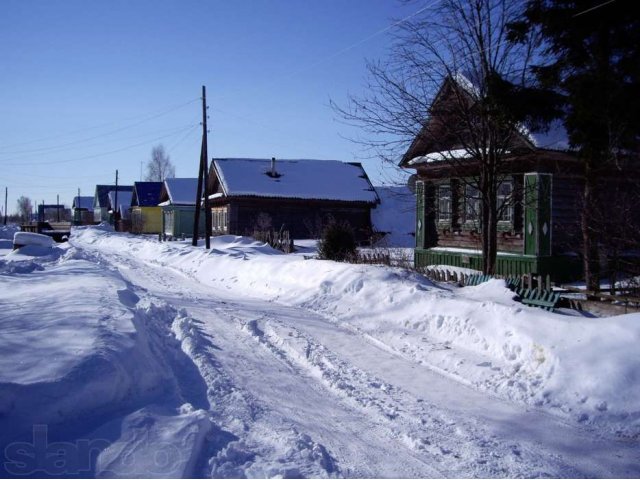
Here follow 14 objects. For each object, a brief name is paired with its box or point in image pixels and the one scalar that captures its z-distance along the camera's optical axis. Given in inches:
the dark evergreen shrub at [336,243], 747.4
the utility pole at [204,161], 1144.2
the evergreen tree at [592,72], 394.6
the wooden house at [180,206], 1964.8
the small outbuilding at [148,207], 2369.6
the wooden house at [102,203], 3567.9
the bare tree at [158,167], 3831.2
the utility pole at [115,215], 2692.7
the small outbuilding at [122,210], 2573.8
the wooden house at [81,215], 3740.4
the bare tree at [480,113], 450.9
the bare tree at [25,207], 5588.6
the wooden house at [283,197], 1427.2
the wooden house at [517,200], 524.4
